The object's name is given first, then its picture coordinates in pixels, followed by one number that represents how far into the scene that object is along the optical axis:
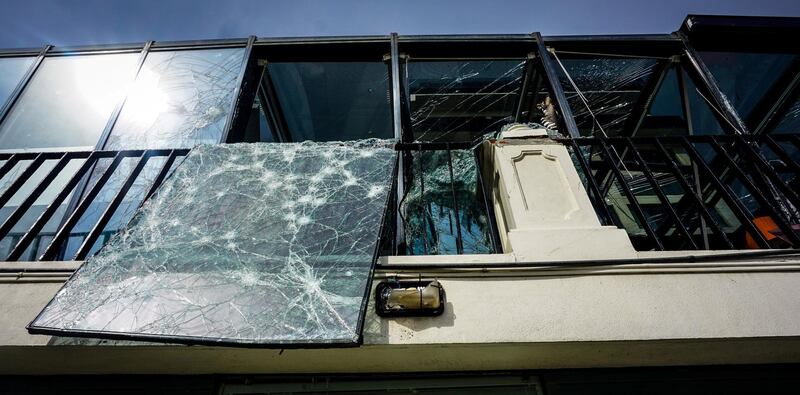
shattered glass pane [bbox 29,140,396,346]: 2.00
